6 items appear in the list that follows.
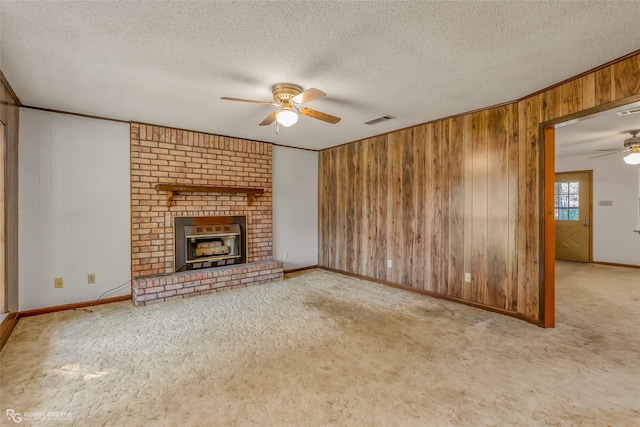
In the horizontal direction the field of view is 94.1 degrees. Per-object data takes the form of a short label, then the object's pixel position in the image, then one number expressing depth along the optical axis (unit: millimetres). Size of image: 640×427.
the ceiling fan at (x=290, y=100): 2619
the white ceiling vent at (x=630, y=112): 3176
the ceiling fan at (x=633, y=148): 4578
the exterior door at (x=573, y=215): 6430
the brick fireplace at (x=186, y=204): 3994
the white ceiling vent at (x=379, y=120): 3850
